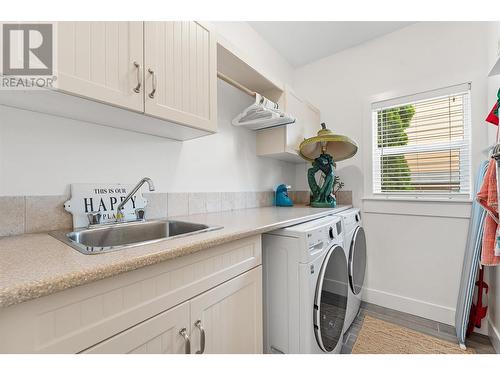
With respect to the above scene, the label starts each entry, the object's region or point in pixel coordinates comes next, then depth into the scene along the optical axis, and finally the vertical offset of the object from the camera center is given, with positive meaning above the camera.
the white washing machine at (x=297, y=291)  1.10 -0.54
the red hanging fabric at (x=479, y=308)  1.71 -0.95
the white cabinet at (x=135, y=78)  0.80 +0.49
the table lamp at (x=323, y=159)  2.08 +0.29
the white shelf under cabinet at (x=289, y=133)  2.05 +0.54
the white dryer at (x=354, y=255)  1.69 -0.59
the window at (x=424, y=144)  1.93 +0.42
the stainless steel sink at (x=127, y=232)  1.00 -0.23
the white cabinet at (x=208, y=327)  0.66 -0.50
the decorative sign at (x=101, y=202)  1.08 -0.07
